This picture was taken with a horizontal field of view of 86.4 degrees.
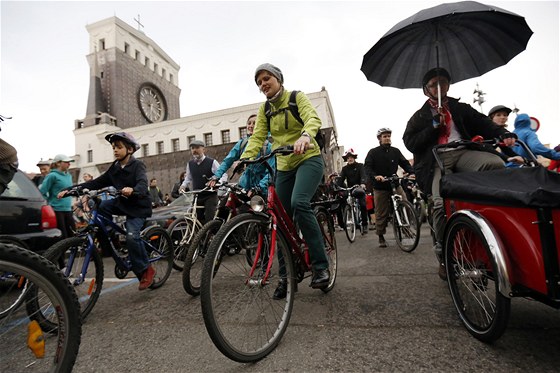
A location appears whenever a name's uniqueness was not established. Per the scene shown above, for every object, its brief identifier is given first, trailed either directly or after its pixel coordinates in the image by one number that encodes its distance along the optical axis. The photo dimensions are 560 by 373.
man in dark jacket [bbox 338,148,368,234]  8.38
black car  3.64
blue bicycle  2.71
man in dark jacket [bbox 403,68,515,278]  2.83
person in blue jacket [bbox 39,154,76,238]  5.86
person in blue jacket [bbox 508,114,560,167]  3.69
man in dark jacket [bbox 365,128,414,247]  5.64
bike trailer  1.34
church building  34.19
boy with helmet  3.36
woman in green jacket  2.46
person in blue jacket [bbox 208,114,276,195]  3.72
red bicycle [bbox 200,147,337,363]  1.65
